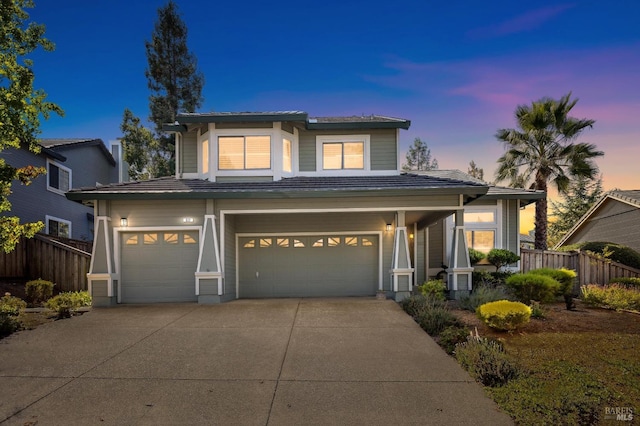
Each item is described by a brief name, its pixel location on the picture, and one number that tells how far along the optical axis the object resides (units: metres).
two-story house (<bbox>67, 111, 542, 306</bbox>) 10.74
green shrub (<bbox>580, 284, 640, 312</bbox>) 9.36
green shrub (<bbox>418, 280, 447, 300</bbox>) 10.22
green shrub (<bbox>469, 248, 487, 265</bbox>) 14.77
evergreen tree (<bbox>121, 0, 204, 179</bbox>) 24.95
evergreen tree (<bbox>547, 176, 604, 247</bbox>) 32.09
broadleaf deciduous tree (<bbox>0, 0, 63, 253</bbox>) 8.25
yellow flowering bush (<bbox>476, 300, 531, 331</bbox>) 6.87
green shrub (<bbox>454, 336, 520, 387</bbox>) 4.86
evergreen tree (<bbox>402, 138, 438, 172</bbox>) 40.59
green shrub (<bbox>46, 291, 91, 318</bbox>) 8.87
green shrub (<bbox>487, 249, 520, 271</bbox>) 14.41
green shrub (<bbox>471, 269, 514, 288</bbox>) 12.46
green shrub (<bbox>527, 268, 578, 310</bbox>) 10.79
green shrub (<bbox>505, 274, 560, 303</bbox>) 9.76
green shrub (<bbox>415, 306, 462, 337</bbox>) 7.55
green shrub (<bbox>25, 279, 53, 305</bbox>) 10.47
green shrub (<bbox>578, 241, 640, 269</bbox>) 12.63
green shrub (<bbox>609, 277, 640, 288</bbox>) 10.74
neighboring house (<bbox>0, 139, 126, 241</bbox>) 15.86
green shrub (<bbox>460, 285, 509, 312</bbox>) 9.17
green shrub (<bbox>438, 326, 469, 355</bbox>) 6.35
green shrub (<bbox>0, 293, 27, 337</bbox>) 7.20
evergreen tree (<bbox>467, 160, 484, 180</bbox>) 41.50
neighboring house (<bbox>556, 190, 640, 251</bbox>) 17.83
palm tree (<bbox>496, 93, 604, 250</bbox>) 17.16
